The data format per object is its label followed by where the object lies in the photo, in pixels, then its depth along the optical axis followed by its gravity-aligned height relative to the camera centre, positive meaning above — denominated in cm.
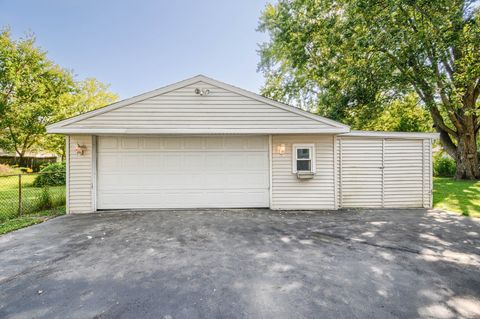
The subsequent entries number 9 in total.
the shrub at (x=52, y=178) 1098 -100
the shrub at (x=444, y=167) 1574 -54
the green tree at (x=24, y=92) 1747 +576
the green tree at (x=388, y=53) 825 +465
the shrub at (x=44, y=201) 660 -129
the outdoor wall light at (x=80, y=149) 617 +30
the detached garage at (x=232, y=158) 625 +4
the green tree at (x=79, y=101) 1834 +553
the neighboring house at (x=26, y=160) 2090 -7
